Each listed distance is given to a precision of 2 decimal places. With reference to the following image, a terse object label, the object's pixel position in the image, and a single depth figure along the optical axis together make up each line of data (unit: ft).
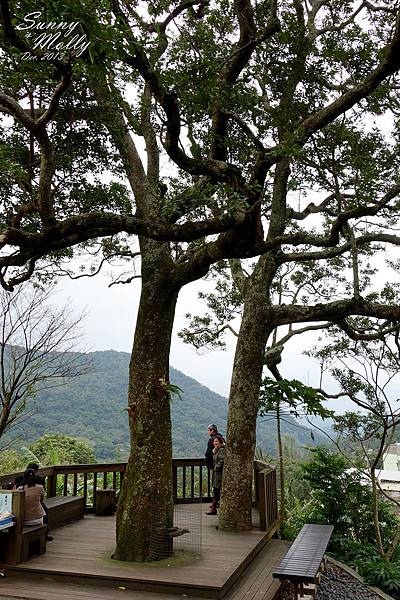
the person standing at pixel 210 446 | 28.32
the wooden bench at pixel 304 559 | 15.60
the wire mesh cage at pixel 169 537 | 18.63
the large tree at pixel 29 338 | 34.35
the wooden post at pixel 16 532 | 17.89
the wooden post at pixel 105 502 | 27.14
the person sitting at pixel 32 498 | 19.24
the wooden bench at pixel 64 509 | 23.41
